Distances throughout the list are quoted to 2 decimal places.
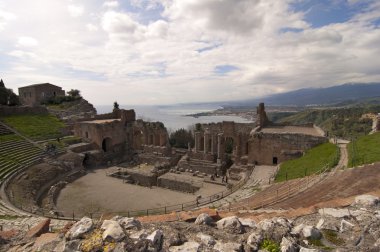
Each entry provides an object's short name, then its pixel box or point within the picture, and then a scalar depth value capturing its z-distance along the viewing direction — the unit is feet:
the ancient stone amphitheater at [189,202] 16.15
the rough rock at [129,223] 17.08
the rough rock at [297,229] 17.52
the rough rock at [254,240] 15.88
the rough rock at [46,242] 16.62
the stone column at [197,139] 121.80
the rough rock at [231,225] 18.15
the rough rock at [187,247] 15.35
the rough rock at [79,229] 15.96
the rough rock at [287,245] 15.30
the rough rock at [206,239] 16.16
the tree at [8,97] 156.46
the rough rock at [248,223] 18.91
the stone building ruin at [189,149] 99.25
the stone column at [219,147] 113.80
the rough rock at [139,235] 15.57
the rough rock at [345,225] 18.58
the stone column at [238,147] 111.60
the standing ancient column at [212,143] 117.39
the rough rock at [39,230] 19.91
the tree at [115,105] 176.84
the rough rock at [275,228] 16.72
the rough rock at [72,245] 15.06
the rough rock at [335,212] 20.92
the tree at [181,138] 182.13
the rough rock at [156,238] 15.38
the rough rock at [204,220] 19.17
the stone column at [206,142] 118.42
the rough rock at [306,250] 15.14
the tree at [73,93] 211.43
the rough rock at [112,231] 15.16
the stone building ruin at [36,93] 200.34
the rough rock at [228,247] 15.55
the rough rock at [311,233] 17.21
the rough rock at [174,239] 15.94
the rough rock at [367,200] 22.76
